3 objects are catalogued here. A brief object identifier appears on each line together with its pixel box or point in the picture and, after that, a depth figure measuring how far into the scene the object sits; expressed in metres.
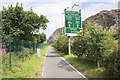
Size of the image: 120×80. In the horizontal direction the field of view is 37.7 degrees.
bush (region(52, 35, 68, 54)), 26.94
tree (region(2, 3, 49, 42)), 19.48
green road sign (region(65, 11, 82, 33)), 22.84
